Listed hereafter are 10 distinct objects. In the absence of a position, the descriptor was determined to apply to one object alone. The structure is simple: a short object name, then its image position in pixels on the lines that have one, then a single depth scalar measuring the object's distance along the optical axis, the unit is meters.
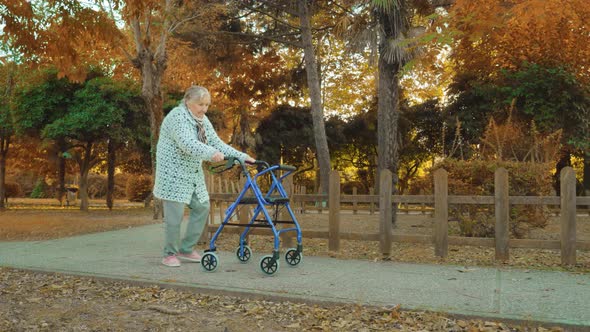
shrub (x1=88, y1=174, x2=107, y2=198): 38.91
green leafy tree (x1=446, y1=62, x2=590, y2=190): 19.09
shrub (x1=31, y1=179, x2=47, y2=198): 38.88
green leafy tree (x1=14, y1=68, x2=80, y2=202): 20.84
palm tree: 14.33
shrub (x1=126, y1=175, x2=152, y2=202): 31.86
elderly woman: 6.06
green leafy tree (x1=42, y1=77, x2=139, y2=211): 20.14
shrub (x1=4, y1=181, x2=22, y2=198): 30.38
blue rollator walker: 5.77
